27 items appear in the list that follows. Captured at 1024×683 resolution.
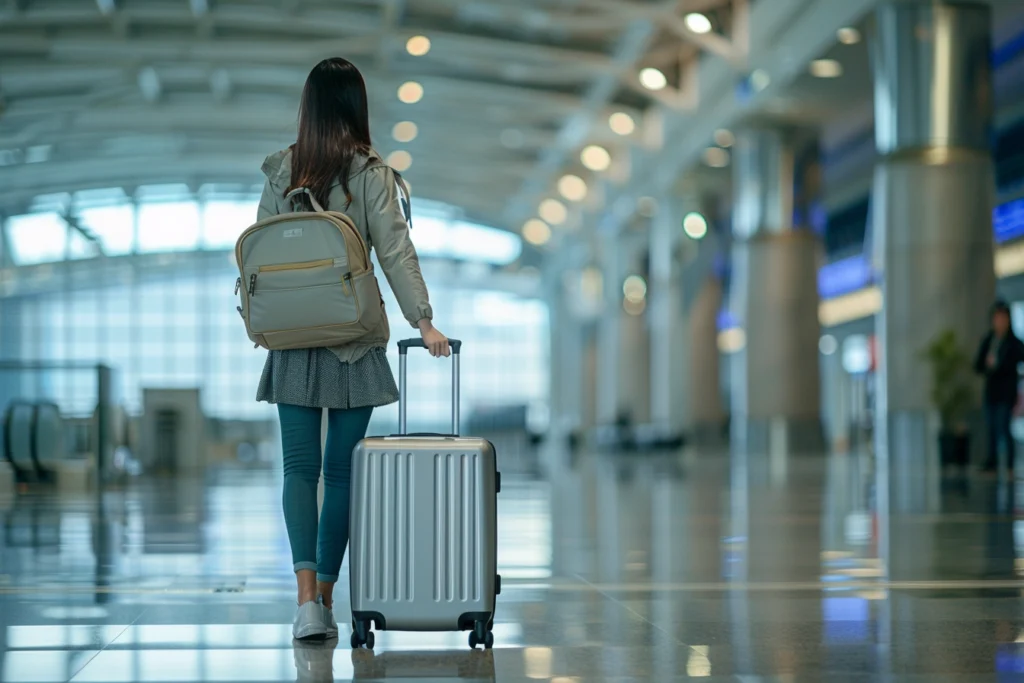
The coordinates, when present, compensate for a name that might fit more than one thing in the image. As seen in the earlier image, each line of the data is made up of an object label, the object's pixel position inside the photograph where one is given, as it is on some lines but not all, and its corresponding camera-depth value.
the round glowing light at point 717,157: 33.38
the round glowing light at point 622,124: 38.47
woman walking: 3.97
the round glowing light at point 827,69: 24.75
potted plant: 17.45
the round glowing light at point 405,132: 42.38
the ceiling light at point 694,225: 38.66
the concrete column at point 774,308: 28.92
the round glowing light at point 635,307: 47.09
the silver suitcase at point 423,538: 3.70
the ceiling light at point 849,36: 22.33
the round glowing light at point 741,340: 29.58
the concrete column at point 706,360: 38.53
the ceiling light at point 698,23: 28.81
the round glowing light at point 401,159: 46.81
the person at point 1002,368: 14.20
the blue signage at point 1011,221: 30.62
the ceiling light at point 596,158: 43.12
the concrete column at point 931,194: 18.34
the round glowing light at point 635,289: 46.88
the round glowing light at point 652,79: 33.81
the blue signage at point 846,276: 42.03
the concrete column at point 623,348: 46.31
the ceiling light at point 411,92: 36.69
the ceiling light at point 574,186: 48.81
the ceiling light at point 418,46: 32.22
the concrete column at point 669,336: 38.22
